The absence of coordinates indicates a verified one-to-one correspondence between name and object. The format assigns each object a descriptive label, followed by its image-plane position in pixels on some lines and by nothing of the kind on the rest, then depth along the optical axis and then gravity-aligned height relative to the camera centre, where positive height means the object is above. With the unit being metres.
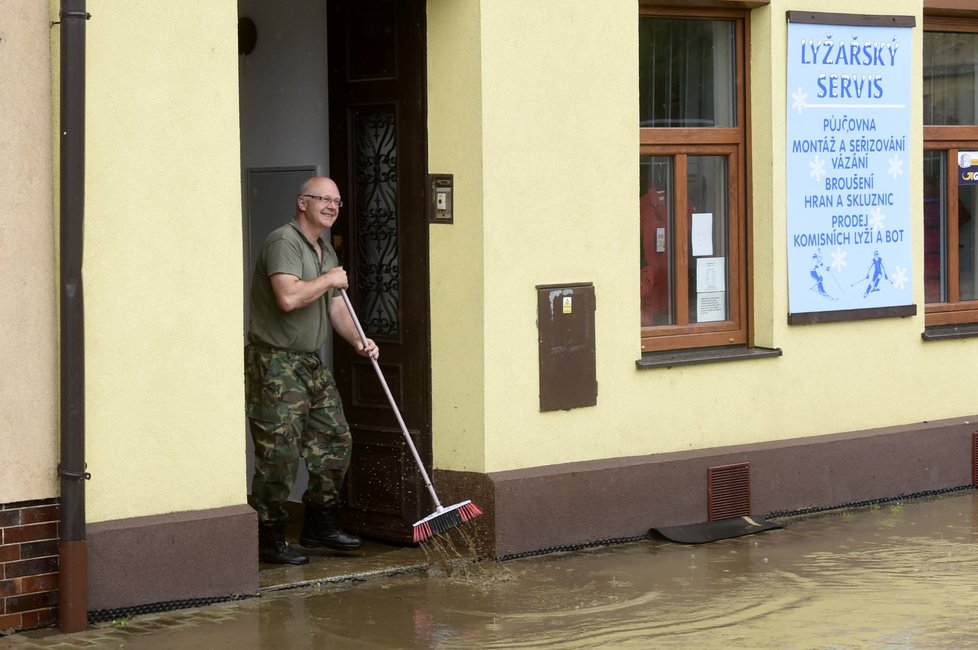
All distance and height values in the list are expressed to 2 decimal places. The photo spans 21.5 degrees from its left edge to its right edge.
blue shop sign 15.10 +0.72
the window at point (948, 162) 16.65 +0.80
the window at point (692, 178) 14.66 +0.63
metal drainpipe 10.59 -0.16
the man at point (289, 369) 12.87 -0.39
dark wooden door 13.45 +0.29
